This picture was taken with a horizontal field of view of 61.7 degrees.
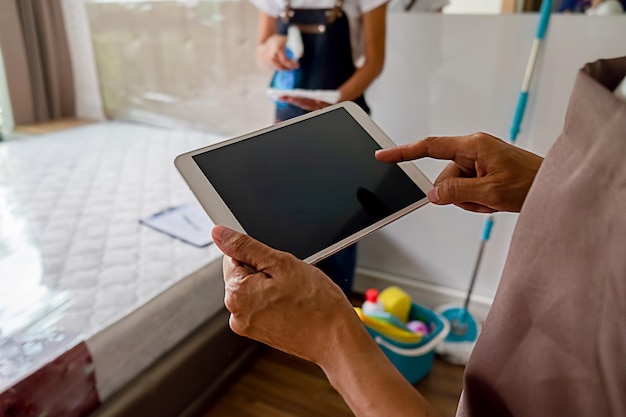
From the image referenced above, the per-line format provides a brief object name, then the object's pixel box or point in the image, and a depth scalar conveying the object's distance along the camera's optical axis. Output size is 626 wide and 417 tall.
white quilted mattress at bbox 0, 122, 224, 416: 1.00
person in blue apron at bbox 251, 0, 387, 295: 1.50
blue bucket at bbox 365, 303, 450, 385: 1.48
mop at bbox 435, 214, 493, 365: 1.64
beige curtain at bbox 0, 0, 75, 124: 2.23
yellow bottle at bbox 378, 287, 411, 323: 1.64
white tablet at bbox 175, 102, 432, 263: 0.65
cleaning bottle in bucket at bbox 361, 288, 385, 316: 1.61
